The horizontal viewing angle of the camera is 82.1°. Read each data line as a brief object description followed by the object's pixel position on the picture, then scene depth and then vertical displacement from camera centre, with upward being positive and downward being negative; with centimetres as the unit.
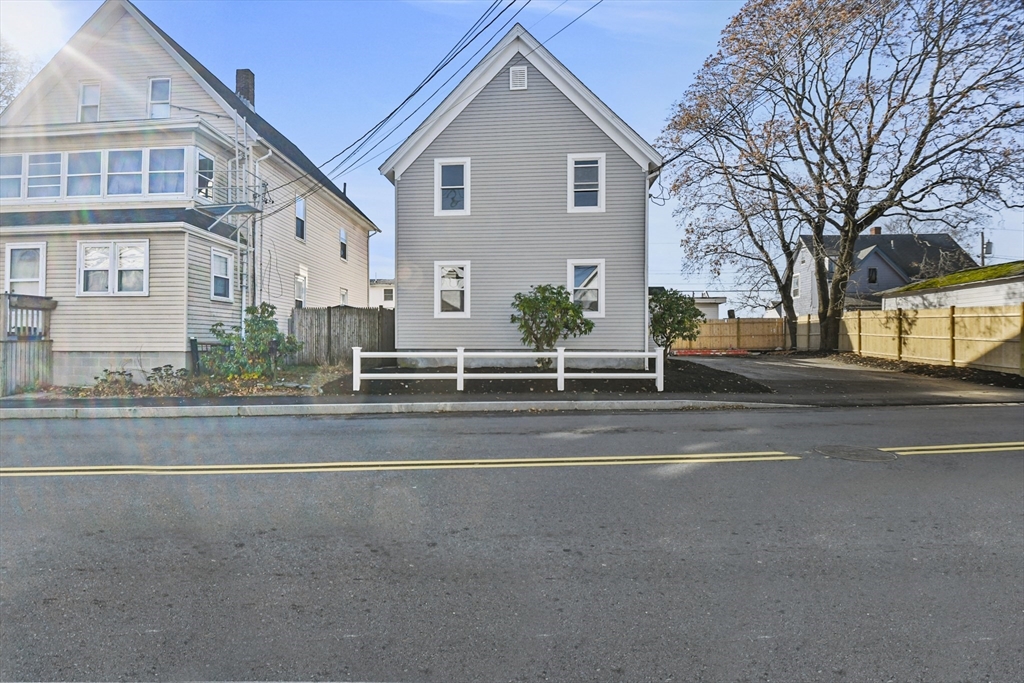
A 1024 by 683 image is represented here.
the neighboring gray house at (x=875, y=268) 4375 +579
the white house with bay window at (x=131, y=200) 1684 +432
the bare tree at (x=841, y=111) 2125 +975
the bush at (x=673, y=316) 1761 +78
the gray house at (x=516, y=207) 1742 +405
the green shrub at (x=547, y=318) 1577 +64
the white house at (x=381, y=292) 5903 +502
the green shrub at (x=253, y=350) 1523 -22
